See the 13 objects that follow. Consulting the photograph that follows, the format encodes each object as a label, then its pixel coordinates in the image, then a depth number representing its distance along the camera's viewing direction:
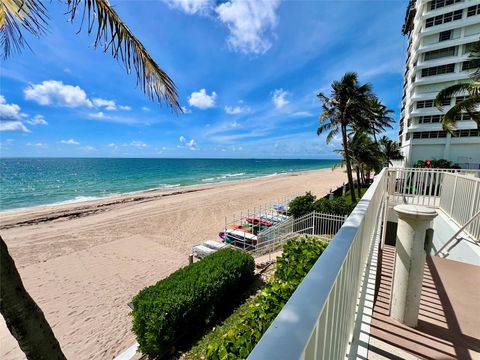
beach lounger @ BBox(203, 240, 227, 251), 11.64
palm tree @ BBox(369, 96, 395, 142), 28.28
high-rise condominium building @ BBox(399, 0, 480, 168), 24.45
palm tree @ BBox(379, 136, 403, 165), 29.19
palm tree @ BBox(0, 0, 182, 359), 2.03
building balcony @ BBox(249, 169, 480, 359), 0.73
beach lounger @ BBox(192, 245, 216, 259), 11.31
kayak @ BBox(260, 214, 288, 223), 15.88
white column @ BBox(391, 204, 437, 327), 2.42
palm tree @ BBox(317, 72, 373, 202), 17.83
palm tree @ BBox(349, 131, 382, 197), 20.50
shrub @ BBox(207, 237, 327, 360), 3.35
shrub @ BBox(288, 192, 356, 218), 13.74
